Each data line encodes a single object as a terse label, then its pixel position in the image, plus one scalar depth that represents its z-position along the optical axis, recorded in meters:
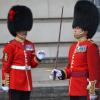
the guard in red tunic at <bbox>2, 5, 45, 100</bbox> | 17.50
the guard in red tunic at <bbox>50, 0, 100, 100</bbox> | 15.66
